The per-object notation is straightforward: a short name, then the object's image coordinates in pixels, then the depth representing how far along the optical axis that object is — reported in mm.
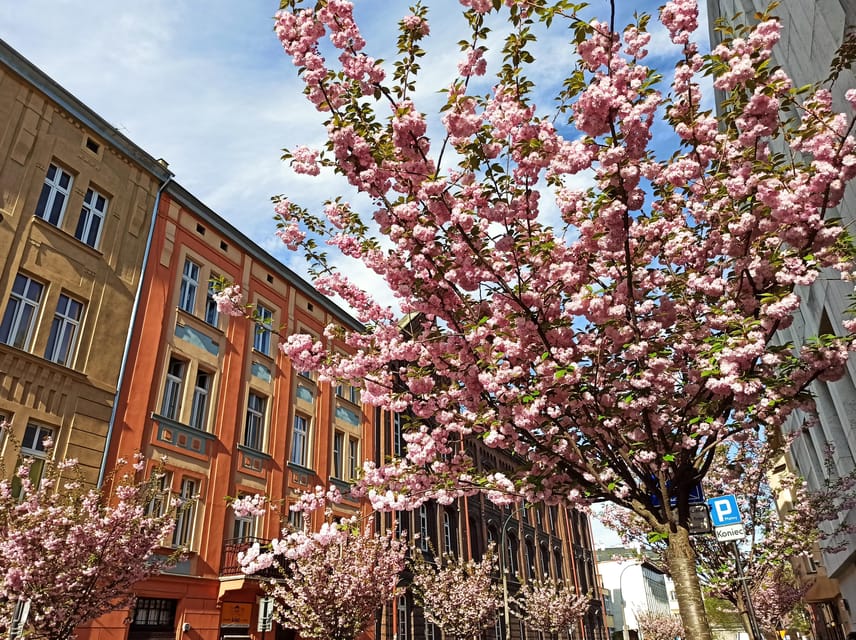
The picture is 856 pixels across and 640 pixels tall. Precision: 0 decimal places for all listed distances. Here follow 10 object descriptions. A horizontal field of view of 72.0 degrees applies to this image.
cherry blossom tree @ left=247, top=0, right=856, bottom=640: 5973
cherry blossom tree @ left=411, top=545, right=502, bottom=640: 24719
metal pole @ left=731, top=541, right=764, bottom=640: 9566
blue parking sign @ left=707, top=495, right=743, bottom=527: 9938
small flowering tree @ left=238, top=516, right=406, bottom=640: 16859
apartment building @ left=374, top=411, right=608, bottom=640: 25531
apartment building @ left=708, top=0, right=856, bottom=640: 9680
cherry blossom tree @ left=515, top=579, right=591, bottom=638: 35188
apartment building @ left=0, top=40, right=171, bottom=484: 13398
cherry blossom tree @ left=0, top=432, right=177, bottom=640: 9680
